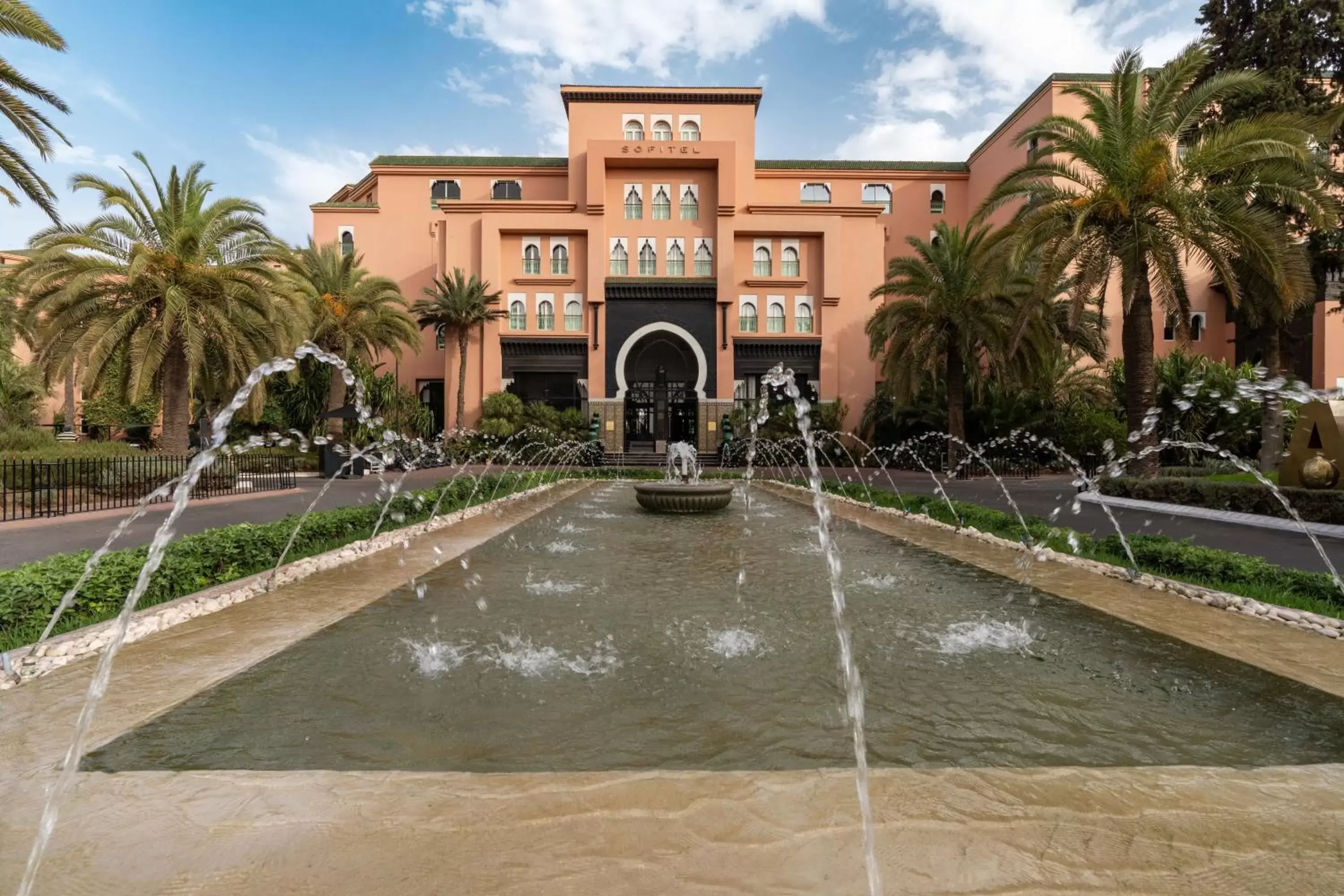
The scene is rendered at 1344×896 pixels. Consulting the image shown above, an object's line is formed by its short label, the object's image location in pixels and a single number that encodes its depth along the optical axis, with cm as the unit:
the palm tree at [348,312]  2708
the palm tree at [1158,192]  1284
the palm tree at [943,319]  2155
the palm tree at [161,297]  1553
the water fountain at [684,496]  1240
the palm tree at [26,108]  1035
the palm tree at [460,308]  3134
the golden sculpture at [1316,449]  1087
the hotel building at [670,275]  3297
